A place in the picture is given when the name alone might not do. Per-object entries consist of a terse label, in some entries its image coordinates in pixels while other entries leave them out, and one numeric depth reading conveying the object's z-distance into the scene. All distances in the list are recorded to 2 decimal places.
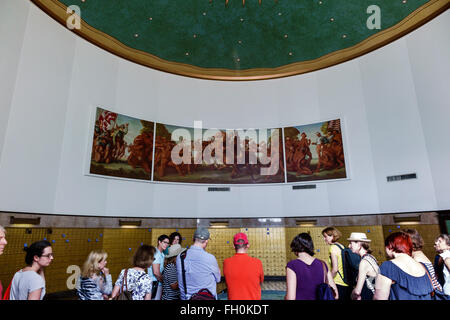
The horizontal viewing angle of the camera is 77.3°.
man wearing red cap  3.51
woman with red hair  2.94
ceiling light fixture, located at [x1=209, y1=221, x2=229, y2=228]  13.87
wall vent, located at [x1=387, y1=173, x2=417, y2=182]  11.57
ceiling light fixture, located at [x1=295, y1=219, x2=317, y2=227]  13.41
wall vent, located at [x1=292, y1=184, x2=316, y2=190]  13.79
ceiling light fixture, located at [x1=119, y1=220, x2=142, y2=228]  12.01
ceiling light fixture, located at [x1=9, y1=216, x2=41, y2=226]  8.81
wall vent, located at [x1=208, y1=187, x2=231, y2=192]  14.23
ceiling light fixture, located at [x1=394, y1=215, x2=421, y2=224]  11.25
